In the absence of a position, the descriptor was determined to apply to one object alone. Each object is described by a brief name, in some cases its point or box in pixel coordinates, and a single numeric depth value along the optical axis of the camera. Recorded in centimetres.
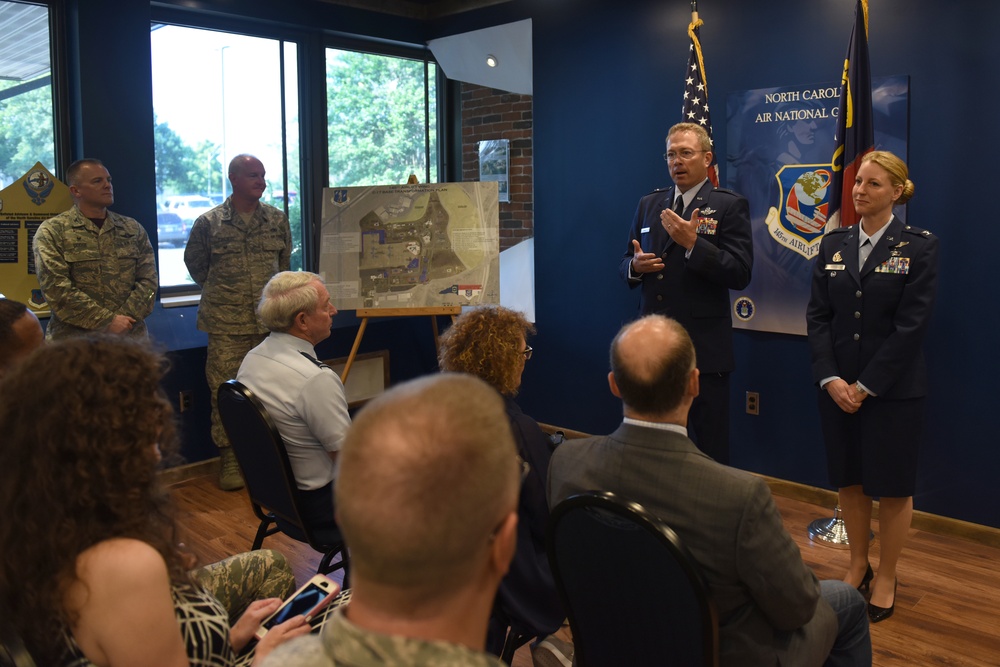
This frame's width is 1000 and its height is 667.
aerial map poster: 479
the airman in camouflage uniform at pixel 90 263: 385
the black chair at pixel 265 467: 241
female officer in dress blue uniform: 285
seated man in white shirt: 251
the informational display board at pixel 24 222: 409
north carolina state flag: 350
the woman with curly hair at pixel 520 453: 202
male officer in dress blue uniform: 336
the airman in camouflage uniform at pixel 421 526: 80
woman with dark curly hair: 122
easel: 477
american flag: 401
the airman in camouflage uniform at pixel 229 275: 443
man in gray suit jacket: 154
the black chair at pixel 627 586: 150
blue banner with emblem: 392
